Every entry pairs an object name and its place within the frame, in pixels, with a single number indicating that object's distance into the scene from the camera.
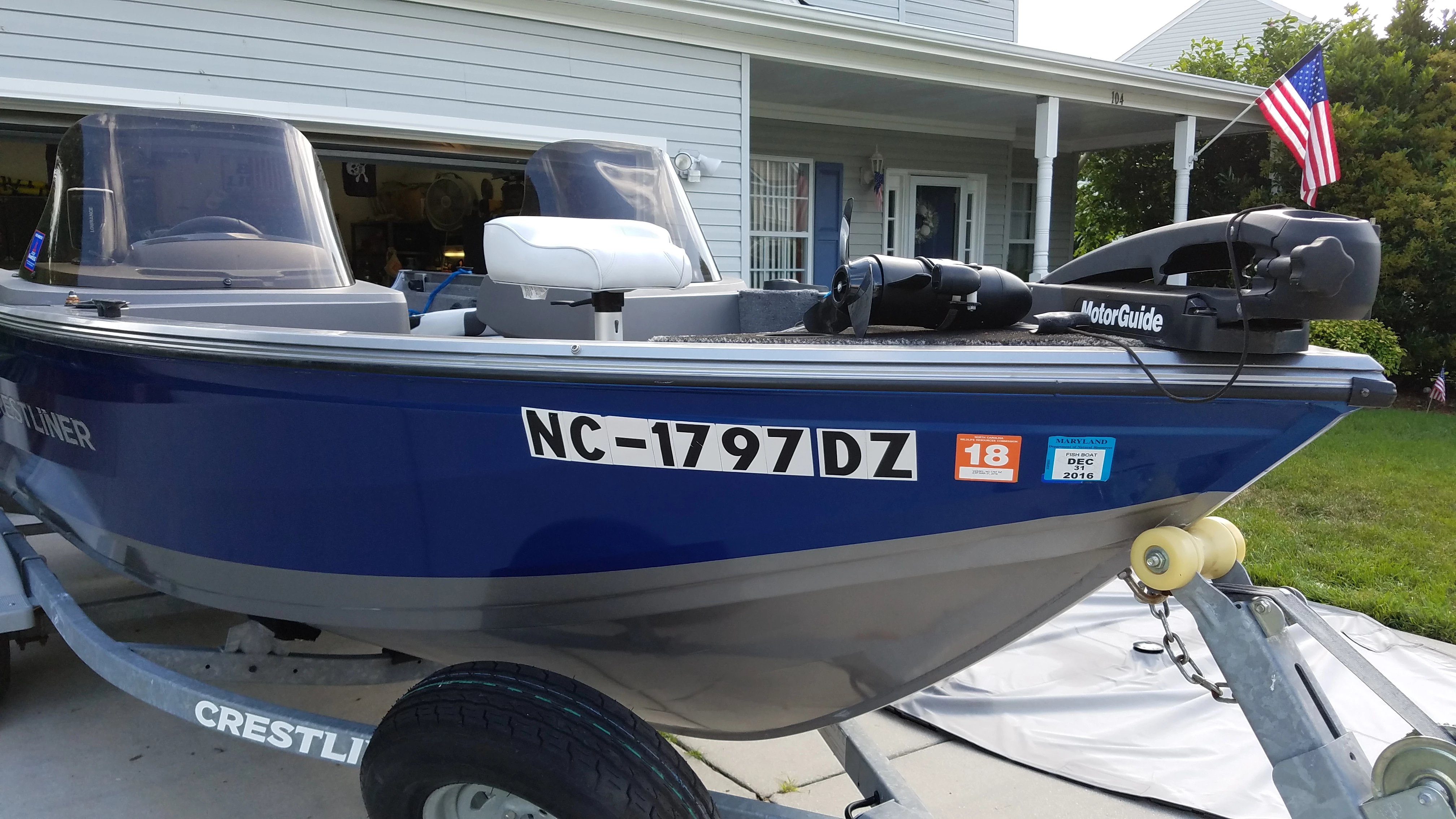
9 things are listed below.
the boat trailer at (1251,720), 1.47
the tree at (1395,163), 10.02
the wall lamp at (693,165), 7.85
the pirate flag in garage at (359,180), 8.77
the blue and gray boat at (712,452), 1.60
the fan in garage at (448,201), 8.84
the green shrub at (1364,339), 9.03
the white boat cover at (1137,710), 2.75
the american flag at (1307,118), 7.70
